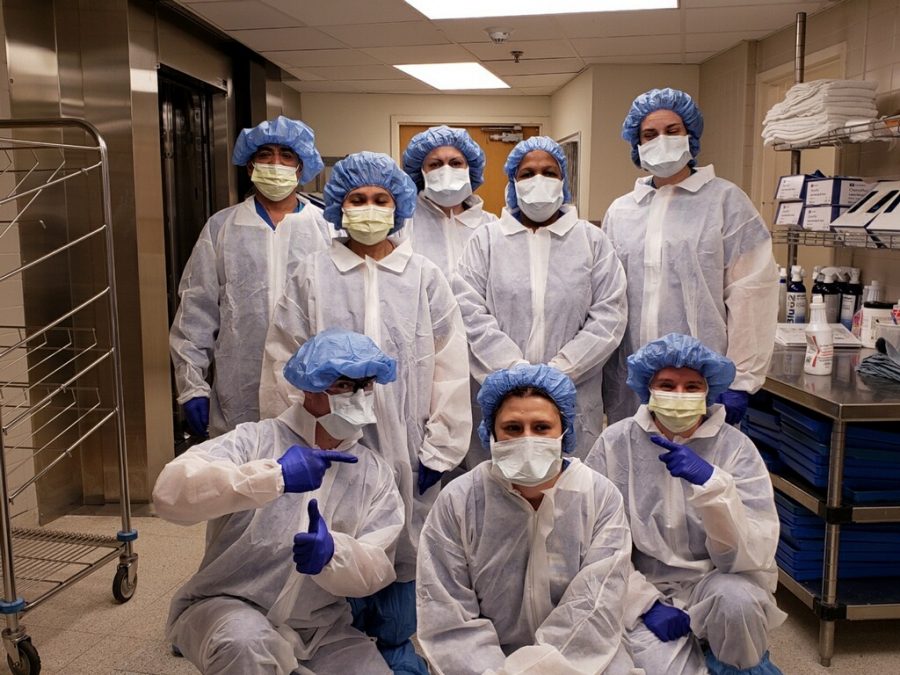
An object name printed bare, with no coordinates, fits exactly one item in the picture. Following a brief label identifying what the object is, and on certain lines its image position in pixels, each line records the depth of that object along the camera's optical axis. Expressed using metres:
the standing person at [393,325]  2.03
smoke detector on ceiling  4.06
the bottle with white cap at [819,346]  2.52
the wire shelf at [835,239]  2.65
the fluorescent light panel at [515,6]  3.53
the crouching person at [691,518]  1.73
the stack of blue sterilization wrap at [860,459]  2.29
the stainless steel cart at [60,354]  2.53
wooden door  6.49
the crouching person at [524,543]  1.55
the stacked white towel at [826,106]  2.84
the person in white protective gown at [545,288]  2.28
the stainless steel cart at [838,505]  2.18
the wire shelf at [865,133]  2.58
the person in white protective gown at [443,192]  2.55
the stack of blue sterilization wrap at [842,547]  2.38
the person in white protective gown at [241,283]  2.47
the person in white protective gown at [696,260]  2.31
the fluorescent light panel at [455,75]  5.11
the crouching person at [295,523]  1.59
